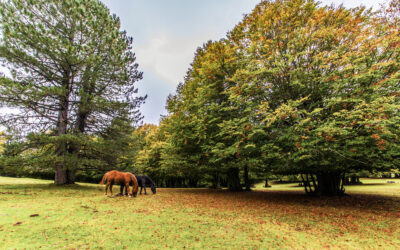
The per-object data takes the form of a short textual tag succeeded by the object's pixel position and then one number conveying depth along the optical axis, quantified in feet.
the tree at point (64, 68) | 40.42
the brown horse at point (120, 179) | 34.58
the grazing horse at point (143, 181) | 42.95
